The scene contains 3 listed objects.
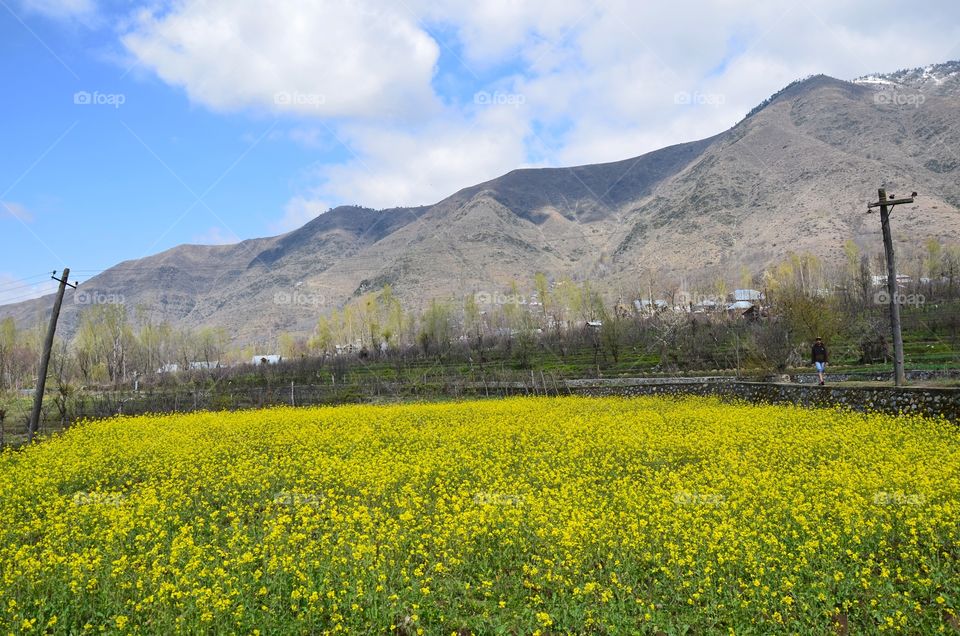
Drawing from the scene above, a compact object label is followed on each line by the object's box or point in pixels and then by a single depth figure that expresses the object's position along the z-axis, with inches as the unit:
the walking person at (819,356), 964.0
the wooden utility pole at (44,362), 892.6
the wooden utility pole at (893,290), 786.2
